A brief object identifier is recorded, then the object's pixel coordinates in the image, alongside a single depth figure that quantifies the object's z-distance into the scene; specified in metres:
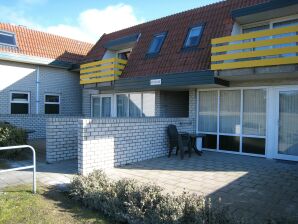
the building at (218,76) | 8.48
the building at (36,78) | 13.90
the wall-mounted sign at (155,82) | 10.63
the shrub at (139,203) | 3.59
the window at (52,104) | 15.75
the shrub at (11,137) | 8.30
